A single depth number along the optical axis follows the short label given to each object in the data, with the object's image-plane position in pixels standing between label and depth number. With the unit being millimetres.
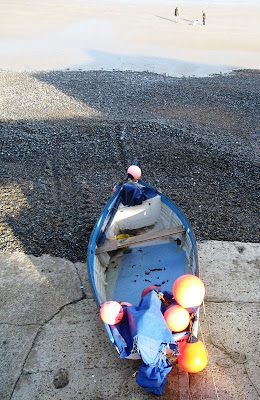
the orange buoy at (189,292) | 5316
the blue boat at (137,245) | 7121
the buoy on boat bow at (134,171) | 8586
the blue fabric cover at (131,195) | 8180
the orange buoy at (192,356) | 5449
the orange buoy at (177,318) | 5359
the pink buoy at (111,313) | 5436
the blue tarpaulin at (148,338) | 5293
